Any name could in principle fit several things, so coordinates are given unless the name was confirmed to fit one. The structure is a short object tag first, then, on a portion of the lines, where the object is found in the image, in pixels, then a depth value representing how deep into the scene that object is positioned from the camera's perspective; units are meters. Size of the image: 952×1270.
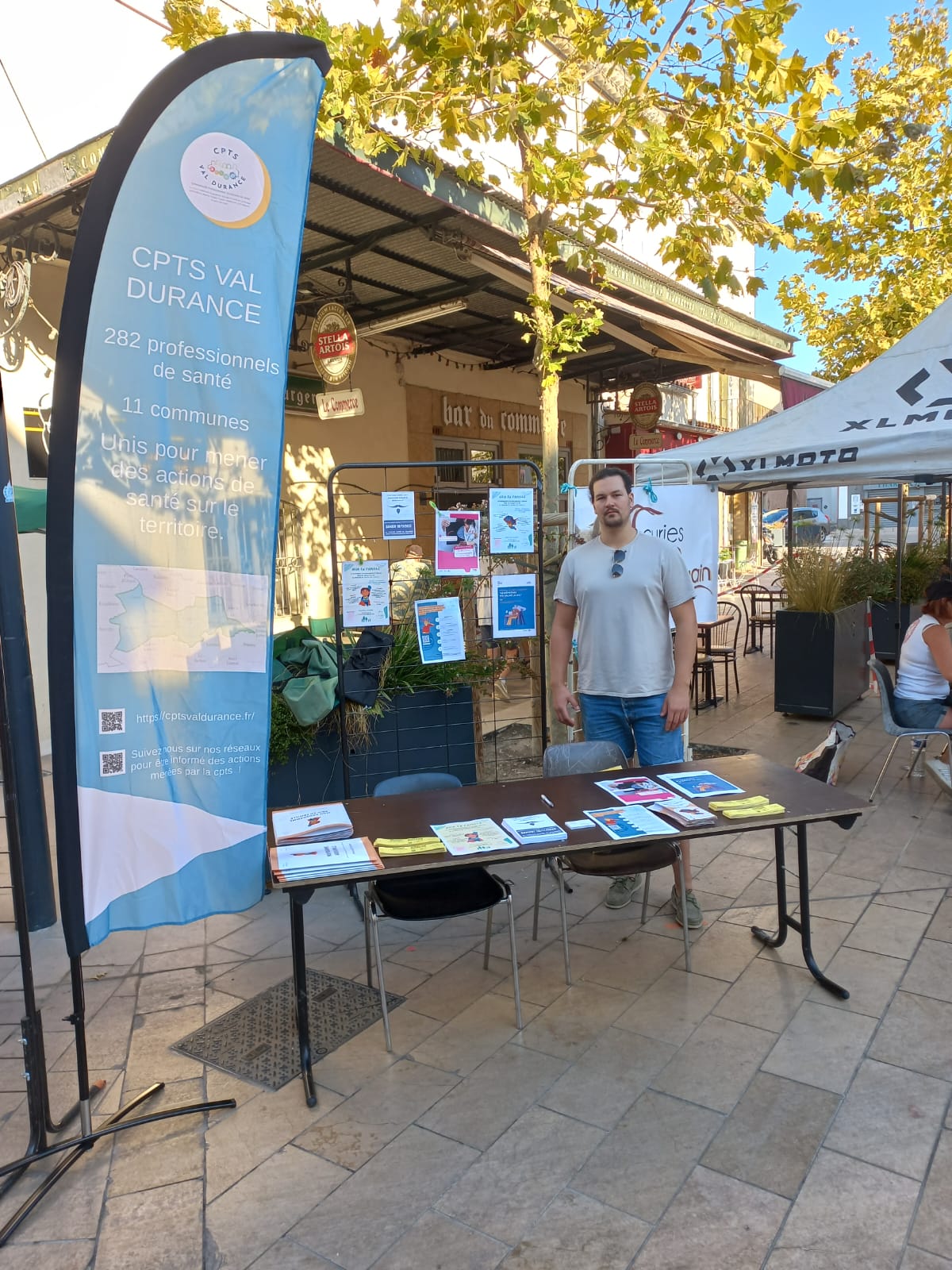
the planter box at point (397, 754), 4.72
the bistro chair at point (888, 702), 5.41
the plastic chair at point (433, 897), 3.05
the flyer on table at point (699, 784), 3.16
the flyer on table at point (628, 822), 2.77
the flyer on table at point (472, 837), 2.70
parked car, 25.39
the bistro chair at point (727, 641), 8.14
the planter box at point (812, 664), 7.43
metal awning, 5.51
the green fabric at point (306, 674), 4.52
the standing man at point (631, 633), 3.83
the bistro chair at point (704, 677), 8.15
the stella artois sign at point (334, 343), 7.03
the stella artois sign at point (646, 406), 11.60
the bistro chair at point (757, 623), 9.84
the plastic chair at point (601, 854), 3.34
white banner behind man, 5.22
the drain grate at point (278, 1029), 2.94
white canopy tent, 5.00
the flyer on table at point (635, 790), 3.13
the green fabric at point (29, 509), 3.94
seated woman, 5.20
